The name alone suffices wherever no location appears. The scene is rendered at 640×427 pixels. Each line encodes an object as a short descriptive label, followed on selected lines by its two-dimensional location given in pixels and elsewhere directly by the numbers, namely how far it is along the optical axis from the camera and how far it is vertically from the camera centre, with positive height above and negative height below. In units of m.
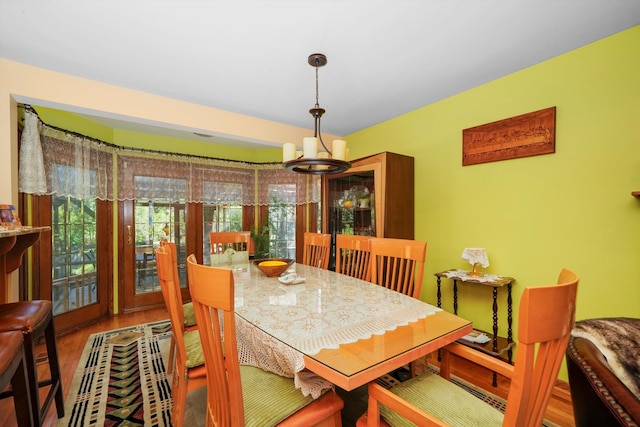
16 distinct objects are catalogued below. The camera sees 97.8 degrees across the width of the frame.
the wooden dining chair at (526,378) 0.66 -0.46
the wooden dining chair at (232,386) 0.85 -0.65
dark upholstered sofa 0.80 -0.56
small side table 2.02 -0.84
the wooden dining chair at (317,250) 2.61 -0.39
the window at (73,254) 2.86 -0.47
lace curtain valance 2.47 +0.44
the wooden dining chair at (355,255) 2.24 -0.39
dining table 0.94 -0.50
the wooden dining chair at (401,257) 1.80 -0.33
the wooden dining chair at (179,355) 1.29 -0.74
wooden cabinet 2.67 +0.11
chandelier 1.74 +0.35
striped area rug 1.67 -1.25
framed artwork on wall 2.01 +0.55
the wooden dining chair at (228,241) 2.95 -0.34
